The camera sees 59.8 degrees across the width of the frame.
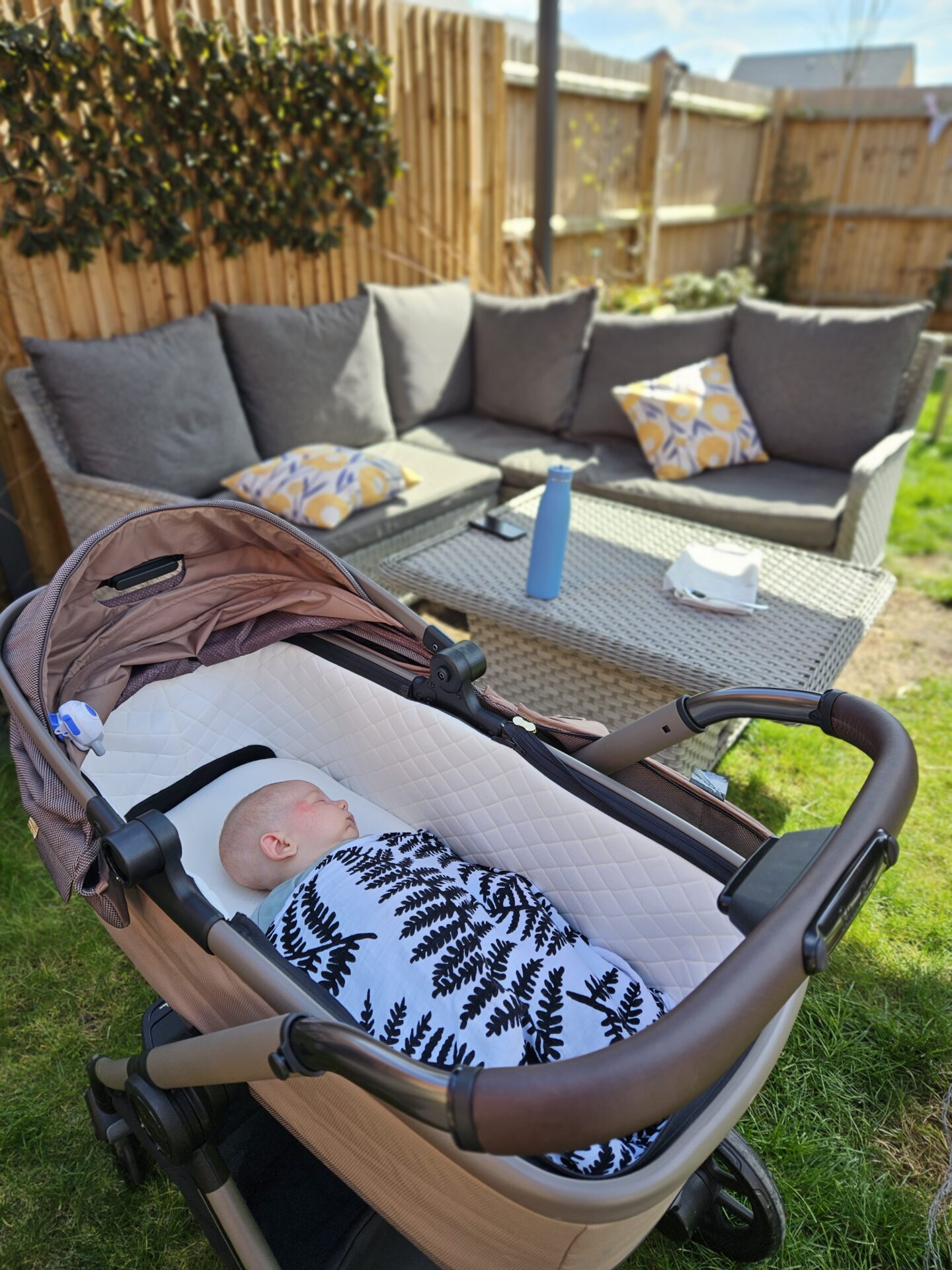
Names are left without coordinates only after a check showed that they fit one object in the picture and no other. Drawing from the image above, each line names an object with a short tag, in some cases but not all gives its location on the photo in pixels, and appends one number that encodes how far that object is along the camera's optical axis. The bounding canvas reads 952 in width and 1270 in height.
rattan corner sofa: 2.63
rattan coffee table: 1.83
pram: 0.72
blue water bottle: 1.98
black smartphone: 2.39
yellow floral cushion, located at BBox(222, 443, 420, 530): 2.63
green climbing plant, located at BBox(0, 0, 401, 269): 2.52
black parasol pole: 3.90
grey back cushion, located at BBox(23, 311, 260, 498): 2.51
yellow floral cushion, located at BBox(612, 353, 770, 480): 3.10
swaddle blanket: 1.04
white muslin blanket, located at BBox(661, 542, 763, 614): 2.02
